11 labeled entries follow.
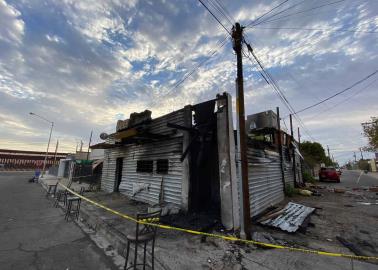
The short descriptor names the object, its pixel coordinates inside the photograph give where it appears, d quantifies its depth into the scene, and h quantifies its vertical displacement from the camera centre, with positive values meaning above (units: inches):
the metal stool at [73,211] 321.4 -79.2
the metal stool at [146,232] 148.9 -53.0
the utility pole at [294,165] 654.0 +20.1
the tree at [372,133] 969.7 +204.3
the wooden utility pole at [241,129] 213.9 +48.2
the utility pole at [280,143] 524.2 +80.1
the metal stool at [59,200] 422.9 -77.6
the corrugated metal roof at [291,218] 252.2 -68.8
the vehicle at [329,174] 986.1 -11.3
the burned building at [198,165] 265.3 +8.5
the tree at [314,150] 1499.8 +171.8
